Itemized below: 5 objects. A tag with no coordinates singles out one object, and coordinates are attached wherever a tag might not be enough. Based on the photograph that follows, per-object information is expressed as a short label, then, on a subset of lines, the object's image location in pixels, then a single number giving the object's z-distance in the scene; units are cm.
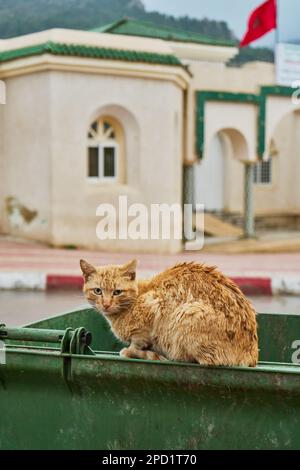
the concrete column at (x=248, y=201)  2170
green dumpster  313
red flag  2142
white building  1728
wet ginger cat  329
